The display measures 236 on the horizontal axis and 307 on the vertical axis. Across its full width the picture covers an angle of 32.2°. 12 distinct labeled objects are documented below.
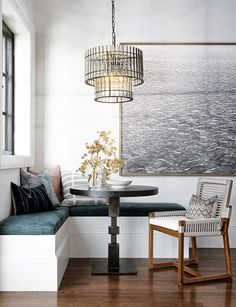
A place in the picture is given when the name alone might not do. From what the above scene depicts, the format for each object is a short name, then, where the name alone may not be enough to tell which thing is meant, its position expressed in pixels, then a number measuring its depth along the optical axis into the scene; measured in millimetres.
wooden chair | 3287
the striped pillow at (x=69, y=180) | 4418
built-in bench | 3072
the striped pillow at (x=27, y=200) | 3602
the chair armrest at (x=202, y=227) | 3307
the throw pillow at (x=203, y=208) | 3602
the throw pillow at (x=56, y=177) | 4434
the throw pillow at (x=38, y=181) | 4047
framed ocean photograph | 4715
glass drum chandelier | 3502
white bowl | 3582
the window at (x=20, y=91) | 4250
